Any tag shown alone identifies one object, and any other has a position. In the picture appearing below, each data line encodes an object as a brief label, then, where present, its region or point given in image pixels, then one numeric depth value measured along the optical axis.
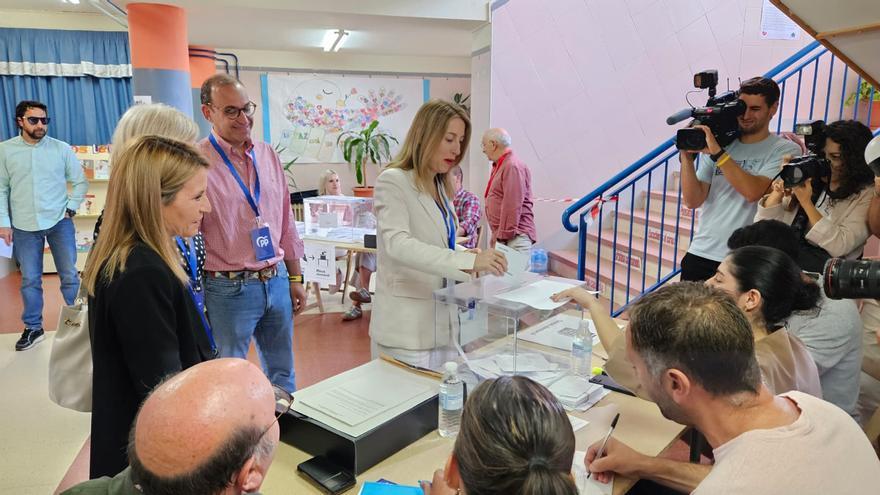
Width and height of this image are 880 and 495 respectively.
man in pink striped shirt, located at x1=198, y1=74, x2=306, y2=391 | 2.02
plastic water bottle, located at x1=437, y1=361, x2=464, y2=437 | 1.46
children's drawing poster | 8.25
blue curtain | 6.16
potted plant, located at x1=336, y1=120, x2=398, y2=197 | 8.25
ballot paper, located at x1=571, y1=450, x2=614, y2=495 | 1.25
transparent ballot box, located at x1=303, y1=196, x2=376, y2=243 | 4.52
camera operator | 2.45
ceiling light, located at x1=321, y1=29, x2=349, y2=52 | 6.44
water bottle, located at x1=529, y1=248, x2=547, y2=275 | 5.67
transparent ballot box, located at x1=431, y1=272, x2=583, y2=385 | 1.77
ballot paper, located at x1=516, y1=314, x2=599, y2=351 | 1.95
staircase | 4.60
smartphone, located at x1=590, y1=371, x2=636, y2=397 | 1.74
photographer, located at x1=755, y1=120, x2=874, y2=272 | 2.24
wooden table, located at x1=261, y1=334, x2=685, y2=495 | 1.29
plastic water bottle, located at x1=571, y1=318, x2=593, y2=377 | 1.85
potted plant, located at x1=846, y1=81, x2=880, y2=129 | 4.69
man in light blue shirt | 3.98
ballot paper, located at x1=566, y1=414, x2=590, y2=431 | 1.54
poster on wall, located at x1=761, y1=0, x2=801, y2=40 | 5.26
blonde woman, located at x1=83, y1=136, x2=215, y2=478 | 1.20
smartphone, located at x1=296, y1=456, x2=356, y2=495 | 1.25
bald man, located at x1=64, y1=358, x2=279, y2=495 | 0.76
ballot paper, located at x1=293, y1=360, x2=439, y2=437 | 1.37
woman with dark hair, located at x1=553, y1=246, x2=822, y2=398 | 1.47
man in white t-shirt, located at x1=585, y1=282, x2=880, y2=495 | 0.94
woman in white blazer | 1.80
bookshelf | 5.95
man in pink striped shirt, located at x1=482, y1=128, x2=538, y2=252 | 4.35
